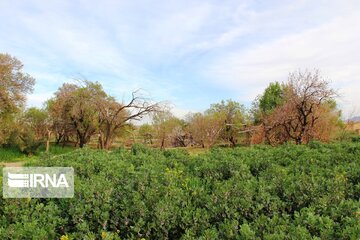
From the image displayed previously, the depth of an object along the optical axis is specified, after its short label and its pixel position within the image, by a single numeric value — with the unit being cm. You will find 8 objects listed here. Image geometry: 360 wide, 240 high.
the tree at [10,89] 2334
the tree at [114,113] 2252
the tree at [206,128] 3206
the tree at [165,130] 3325
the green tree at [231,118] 3266
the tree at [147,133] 3640
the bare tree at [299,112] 1838
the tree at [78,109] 2878
